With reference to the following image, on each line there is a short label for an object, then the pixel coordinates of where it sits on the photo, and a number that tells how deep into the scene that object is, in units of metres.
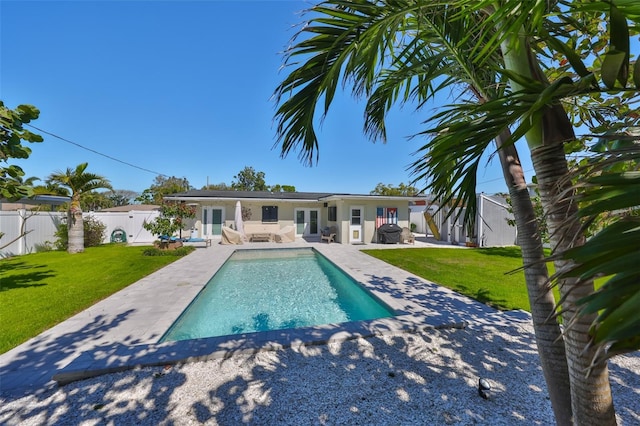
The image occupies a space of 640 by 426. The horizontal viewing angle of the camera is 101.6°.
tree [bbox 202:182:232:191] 49.62
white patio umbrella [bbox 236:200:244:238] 17.77
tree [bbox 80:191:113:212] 40.66
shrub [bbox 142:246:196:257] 12.84
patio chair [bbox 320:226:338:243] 17.72
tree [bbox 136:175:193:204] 40.11
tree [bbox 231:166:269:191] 55.25
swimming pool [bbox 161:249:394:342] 6.06
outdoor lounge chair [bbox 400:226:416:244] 17.50
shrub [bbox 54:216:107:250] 14.75
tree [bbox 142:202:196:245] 14.04
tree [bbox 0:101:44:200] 5.28
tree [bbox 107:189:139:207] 55.08
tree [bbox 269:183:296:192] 52.03
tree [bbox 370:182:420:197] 42.54
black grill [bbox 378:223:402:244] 17.20
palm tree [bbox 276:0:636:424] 1.30
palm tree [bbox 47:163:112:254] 13.60
